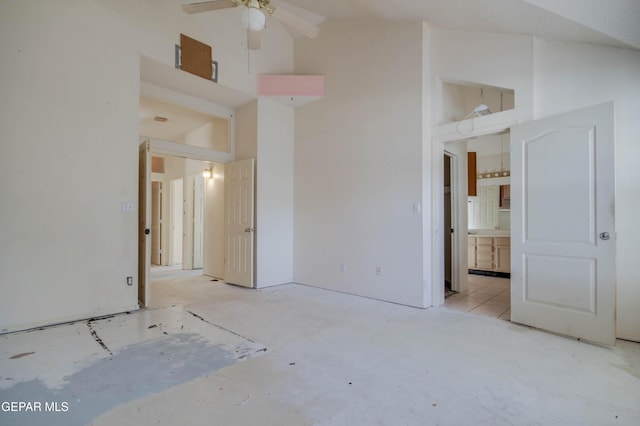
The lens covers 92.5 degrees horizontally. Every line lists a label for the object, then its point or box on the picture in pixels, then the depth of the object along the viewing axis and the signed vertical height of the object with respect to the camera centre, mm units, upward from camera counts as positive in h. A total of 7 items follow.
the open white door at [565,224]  2645 -103
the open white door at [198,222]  6863 -195
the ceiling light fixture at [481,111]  3667 +1228
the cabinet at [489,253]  5801 -781
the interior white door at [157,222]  7957 -231
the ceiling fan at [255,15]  2592 +1821
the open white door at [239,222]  4977 -142
